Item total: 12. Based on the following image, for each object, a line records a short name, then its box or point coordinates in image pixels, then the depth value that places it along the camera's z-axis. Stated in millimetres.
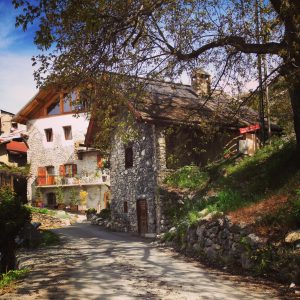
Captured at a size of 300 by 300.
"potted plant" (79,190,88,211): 38781
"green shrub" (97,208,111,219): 27564
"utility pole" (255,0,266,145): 12127
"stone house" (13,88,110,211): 39344
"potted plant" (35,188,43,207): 40459
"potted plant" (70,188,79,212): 39281
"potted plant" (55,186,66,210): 39625
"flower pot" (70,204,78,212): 39262
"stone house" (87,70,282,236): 19641
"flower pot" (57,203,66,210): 39719
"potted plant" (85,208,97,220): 32388
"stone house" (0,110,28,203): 39469
